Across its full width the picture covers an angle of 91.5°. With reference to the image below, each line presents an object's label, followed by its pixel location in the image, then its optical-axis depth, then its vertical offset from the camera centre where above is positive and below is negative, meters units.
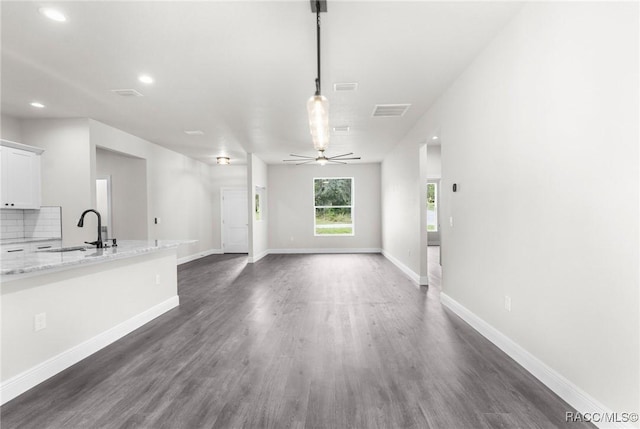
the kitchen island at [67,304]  2.12 -0.76
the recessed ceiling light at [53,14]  2.33 +1.54
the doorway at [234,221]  9.51 -0.27
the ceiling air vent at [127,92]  3.80 +1.51
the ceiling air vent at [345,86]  3.63 +1.47
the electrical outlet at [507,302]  2.61 -0.80
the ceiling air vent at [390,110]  4.42 +1.47
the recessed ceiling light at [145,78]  3.42 +1.51
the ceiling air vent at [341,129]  5.47 +1.46
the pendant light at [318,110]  2.15 +0.71
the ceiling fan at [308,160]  8.22 +1.41
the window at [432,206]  9.80 +0.09
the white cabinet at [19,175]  4.36 +0.59
